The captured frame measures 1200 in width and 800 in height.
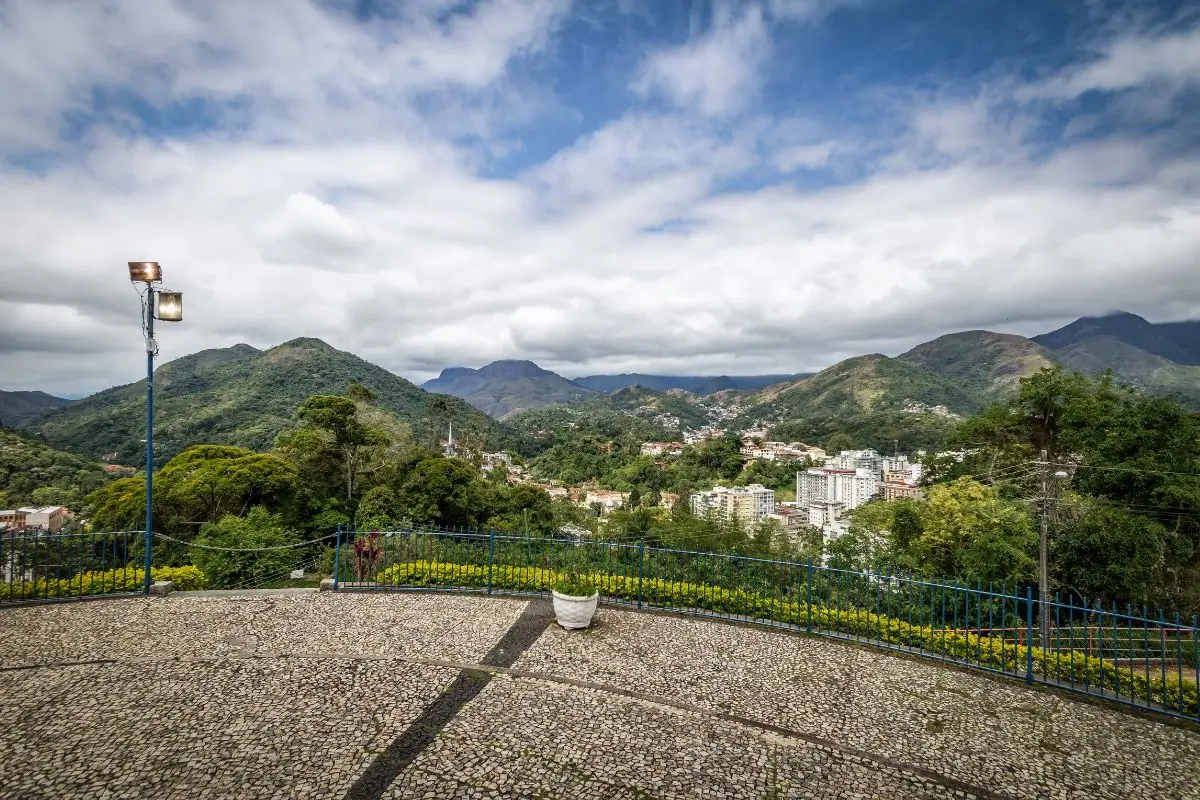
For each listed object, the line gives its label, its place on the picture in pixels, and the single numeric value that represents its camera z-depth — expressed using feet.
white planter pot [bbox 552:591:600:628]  23.29
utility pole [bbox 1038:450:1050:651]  37.11
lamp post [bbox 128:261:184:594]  25.31
